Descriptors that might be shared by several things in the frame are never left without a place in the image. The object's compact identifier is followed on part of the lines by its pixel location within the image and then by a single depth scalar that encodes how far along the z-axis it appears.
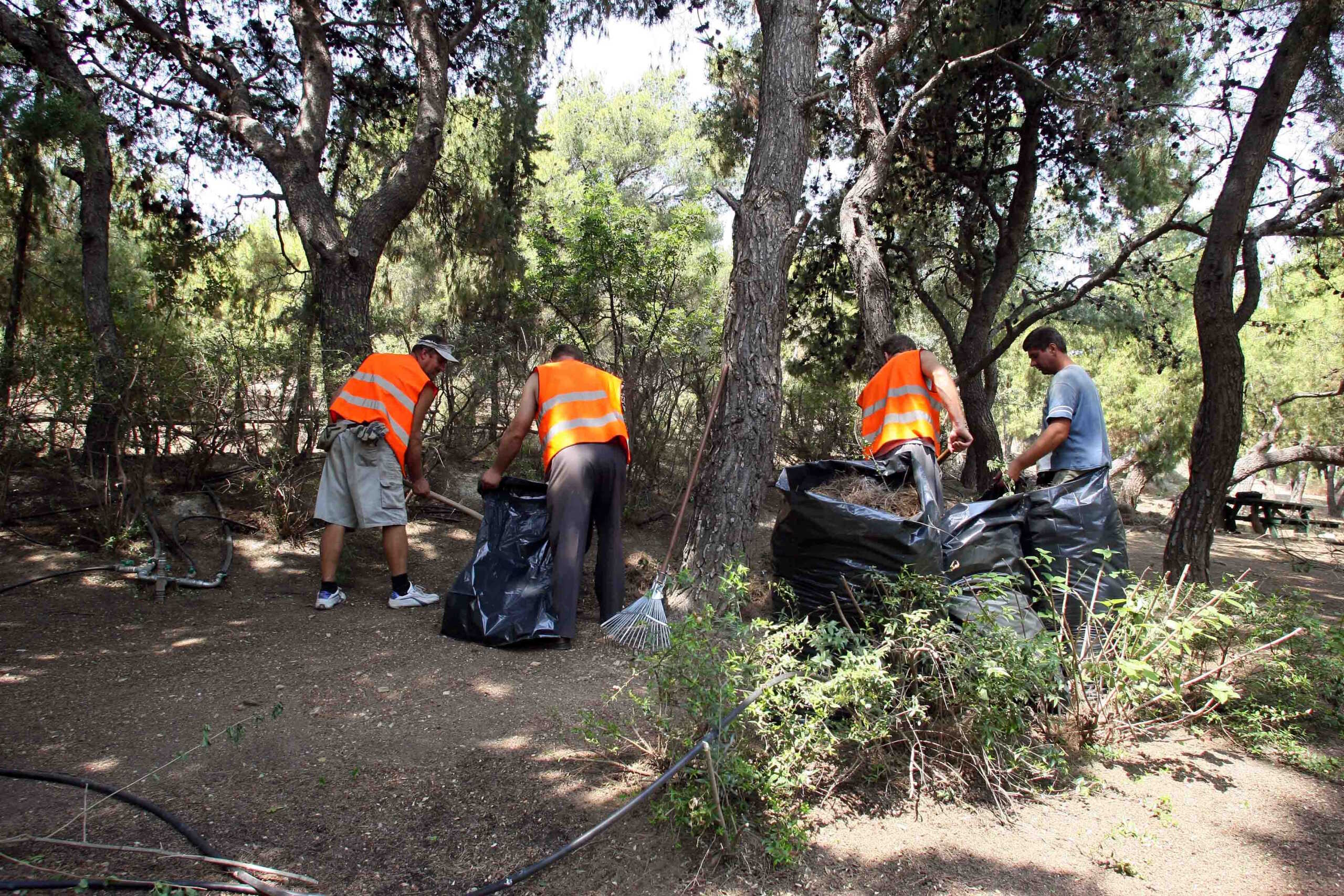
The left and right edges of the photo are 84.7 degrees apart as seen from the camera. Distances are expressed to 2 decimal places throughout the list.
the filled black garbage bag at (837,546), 2.62
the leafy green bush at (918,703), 2.01
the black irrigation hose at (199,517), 4.27
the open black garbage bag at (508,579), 3.58
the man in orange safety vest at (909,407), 3.58
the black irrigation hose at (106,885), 1.59
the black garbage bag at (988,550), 2.64
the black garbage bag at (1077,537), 2.96
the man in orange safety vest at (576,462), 3.63
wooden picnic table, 11.59
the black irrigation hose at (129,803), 1.60
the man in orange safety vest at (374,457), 3.95
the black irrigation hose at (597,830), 1.71
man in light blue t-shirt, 3.26
